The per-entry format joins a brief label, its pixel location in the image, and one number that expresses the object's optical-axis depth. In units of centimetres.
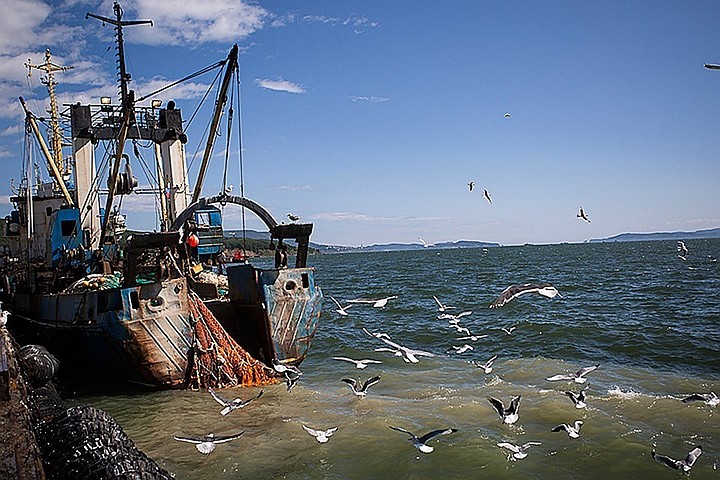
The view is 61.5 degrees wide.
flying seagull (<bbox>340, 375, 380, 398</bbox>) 1030
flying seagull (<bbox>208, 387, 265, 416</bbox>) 1028
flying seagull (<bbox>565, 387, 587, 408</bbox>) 1027
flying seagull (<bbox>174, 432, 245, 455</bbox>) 894
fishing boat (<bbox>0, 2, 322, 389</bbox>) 1277
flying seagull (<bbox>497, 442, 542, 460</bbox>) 919
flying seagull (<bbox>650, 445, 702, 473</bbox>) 773
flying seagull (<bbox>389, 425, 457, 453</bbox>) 813
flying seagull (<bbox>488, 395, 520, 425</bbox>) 961
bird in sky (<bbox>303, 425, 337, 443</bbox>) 975
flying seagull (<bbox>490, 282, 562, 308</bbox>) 1262
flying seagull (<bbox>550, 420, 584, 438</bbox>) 910
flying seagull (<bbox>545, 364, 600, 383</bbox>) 1140
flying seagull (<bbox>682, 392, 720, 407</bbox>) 948
